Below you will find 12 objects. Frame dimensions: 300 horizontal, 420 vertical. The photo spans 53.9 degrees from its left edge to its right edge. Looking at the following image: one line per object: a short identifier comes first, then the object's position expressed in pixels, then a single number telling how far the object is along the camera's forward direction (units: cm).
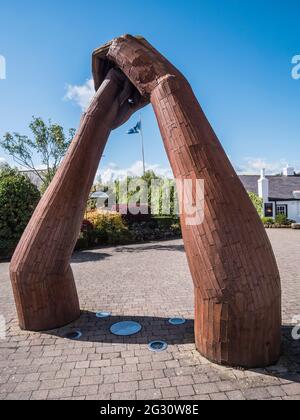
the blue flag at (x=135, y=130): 1894
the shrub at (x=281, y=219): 2270
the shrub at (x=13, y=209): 1148
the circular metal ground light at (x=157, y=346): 372
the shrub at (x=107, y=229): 1440
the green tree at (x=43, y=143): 1491
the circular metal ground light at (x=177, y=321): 453
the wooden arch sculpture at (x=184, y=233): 311
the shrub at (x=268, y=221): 2296
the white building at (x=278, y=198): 2572
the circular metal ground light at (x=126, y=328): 426
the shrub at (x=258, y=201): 2425
